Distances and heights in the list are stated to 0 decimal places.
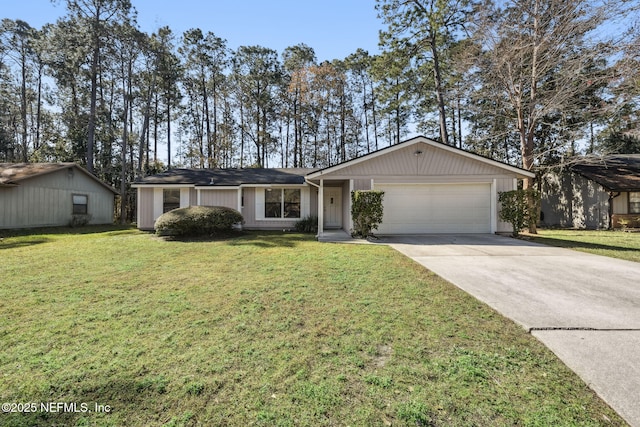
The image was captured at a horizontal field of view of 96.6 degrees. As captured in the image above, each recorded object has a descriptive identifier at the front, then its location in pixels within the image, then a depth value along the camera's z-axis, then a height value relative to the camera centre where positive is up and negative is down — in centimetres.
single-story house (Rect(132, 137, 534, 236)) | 1093 +112
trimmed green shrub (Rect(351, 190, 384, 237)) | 984 +12
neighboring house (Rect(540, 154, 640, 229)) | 1575 +108
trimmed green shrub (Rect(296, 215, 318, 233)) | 1302 -56
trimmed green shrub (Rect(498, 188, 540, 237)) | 1017 +19
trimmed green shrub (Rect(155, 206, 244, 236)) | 1041 -29
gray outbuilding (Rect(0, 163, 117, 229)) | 1369 +98
